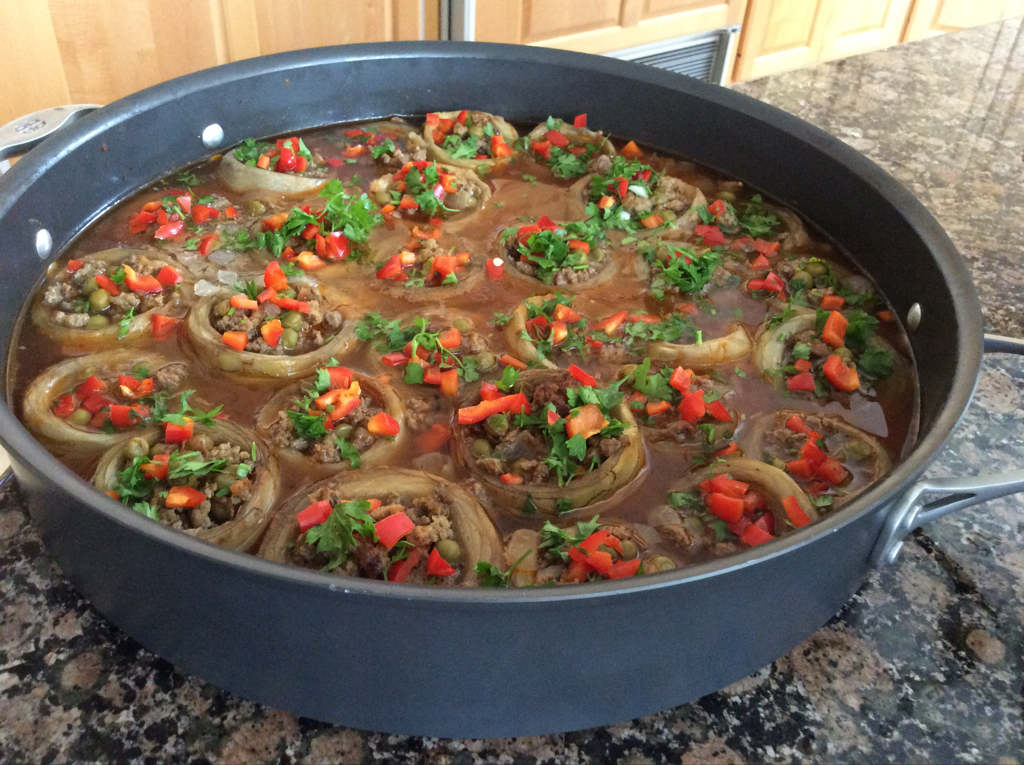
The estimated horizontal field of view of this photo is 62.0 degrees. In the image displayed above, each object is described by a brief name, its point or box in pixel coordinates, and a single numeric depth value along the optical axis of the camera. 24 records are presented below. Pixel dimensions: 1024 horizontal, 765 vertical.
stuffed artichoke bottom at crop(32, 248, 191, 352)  0.33
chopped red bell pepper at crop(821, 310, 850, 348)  0.35
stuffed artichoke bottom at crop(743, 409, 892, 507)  0.30
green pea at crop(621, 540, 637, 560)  0.26
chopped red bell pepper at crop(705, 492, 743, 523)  0.27
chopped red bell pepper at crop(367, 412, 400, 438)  0.30
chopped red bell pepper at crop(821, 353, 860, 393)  0.33
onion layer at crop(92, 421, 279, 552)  0.26
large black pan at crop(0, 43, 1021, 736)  0.19
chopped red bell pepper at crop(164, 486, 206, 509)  0.26
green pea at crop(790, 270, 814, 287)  0.38
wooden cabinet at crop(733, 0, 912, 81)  0.85
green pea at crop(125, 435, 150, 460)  0.28
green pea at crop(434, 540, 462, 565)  0.26
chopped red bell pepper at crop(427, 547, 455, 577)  0.25
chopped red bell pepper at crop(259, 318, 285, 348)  0.33
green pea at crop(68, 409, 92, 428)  0.30
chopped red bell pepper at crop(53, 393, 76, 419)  0.30
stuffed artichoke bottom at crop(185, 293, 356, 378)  0.32
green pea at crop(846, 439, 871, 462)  0.30
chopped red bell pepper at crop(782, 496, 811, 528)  0.27
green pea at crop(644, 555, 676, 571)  0.26
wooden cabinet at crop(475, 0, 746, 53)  0.68
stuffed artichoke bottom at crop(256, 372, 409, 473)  0.29
